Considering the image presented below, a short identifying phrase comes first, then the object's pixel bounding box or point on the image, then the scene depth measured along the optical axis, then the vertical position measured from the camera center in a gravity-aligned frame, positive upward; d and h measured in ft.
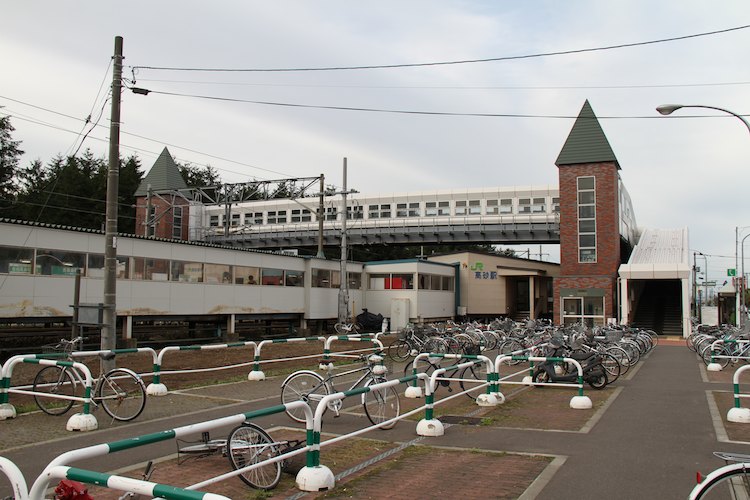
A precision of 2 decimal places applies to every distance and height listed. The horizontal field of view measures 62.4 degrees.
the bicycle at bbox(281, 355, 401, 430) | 27.27 -4.65
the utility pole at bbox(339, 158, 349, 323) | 93.35 -0.07
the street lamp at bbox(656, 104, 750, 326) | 50.24 +15.02
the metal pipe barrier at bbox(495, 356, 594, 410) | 32.99 -5.73
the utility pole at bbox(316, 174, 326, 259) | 96.97 +11.76
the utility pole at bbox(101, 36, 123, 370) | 40.88 +5.09
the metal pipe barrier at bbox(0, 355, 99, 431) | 26.91 -4.96
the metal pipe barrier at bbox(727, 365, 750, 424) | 28.55 -5.65
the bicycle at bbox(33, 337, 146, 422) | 28.94 -4.93
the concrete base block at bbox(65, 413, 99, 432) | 26.78 -5.85
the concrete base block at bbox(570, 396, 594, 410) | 32.94 -6.00
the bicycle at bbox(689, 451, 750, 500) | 12.47 -3.87
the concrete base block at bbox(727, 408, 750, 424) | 28.57 -5.77
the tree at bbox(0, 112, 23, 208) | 161.68 +34.38
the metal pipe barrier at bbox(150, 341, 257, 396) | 36.65 -5.79
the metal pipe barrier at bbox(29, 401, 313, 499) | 10.53 -3.31
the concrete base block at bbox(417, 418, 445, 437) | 26.08 -5.85
